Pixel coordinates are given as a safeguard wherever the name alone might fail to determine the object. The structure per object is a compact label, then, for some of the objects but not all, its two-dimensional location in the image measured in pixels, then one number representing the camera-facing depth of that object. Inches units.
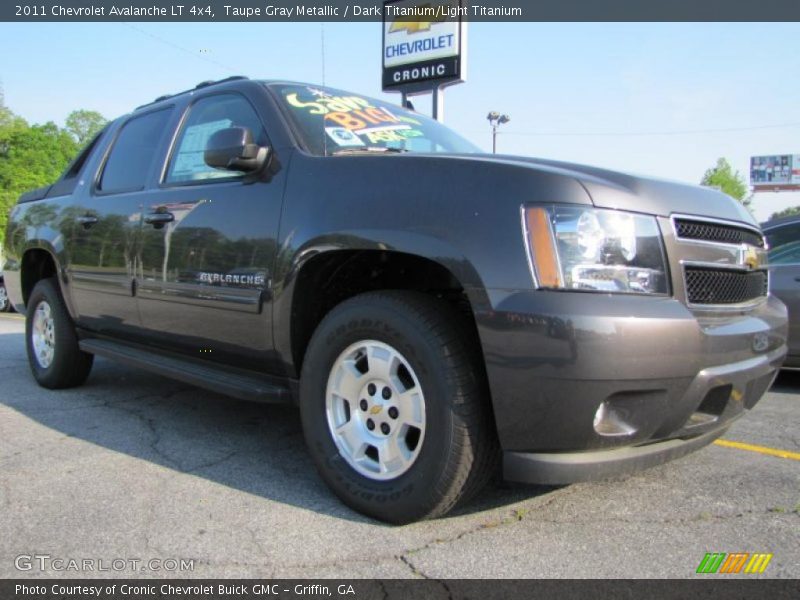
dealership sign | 567.2
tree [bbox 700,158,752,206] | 2257.6
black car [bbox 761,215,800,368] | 199.9
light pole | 1216.2
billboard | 2716.5
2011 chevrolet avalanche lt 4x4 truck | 83.1
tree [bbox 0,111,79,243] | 1784.0
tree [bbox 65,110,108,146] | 2728.8
